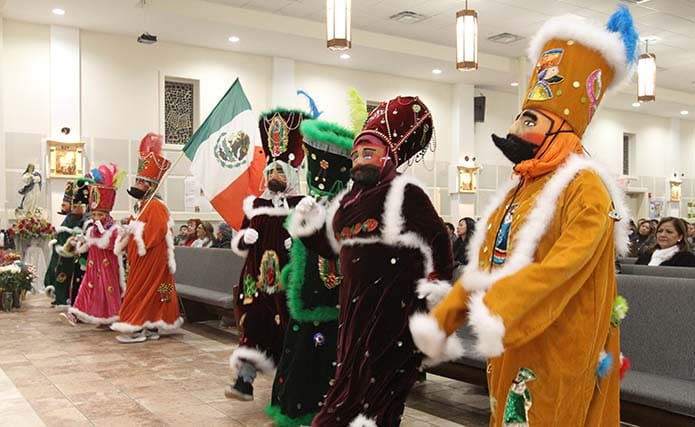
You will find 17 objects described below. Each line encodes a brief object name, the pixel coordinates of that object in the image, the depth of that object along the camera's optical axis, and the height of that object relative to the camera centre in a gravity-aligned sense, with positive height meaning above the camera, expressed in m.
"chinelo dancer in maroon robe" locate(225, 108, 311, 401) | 3.98 -0.31
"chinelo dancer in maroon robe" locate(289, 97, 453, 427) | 2.73 -0.31
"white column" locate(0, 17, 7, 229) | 10.79 +0.84
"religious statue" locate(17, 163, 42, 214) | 10.75 +0.20
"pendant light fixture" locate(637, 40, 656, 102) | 9.98 +1.91
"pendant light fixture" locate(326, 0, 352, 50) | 7.43 +2.01
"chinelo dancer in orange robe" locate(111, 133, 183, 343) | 6.06 -0.60
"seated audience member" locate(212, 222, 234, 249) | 8.61 -0.45
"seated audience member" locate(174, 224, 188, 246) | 10.29 -0.51
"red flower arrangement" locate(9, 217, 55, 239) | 9.78 -0.39
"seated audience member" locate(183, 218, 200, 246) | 9.93 -0.43
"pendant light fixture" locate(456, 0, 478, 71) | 8.54 +2.12
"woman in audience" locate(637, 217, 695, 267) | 5.46 -0.31
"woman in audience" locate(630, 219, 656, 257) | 8.73 -0.39
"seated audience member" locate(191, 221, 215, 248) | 9.48 -0.46
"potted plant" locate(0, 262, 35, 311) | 8.10 -0.96
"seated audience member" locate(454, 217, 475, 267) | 7.21 -0.37
